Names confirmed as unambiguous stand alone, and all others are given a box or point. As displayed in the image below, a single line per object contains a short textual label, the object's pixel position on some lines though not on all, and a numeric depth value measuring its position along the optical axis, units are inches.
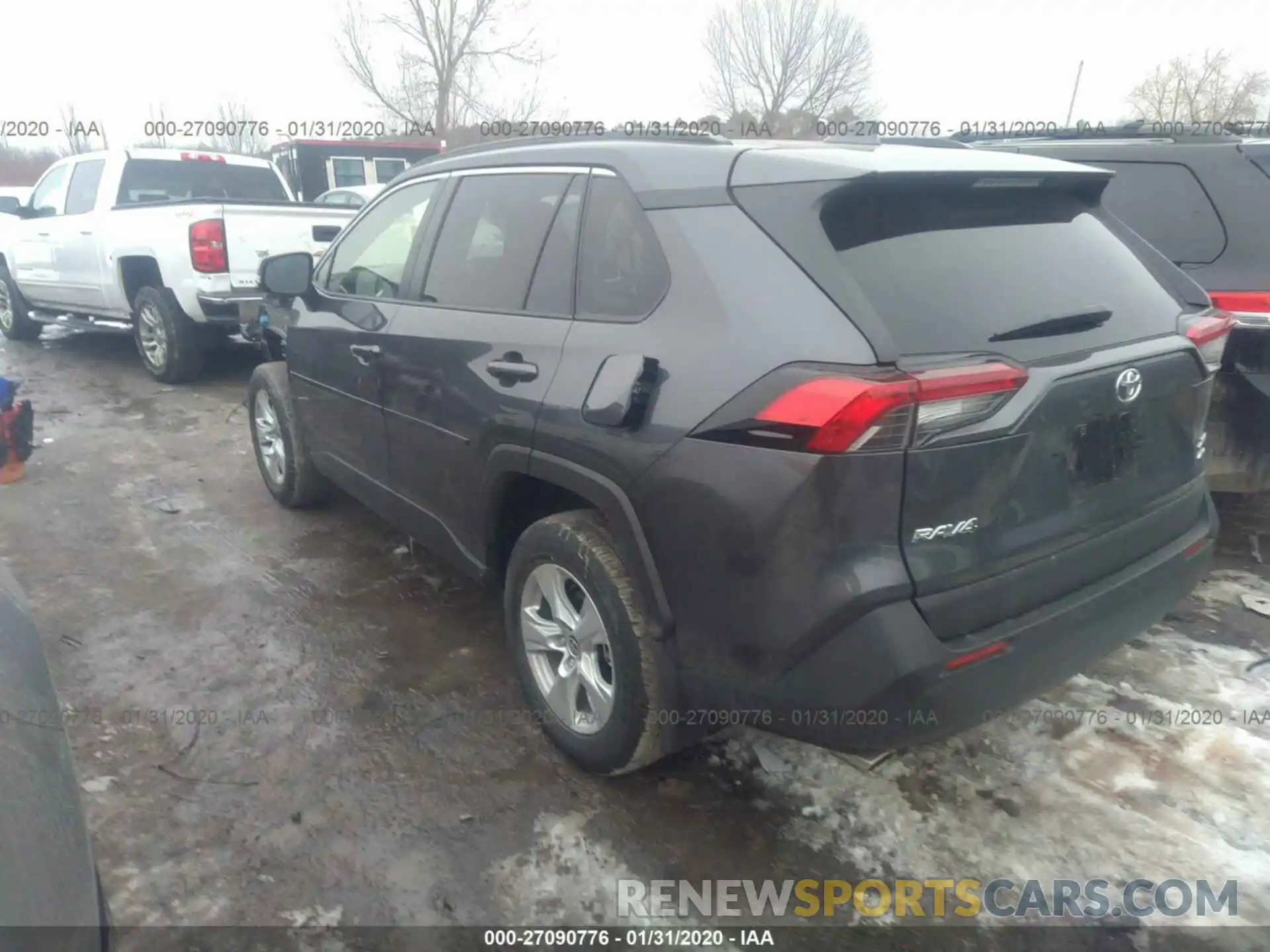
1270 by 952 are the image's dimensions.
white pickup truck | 271.4
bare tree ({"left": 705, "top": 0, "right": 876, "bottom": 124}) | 1111.6
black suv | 144.9
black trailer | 633.0
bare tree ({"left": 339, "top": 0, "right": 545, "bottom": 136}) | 1069.1
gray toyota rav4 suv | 76.5
